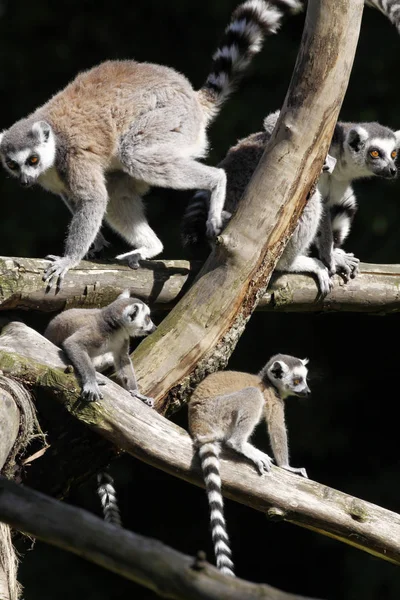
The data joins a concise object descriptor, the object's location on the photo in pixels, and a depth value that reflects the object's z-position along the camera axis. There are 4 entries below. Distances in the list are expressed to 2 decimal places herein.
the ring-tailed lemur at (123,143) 9.47
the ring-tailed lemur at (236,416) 7.07
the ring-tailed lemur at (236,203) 9.43
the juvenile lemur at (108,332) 7.67
